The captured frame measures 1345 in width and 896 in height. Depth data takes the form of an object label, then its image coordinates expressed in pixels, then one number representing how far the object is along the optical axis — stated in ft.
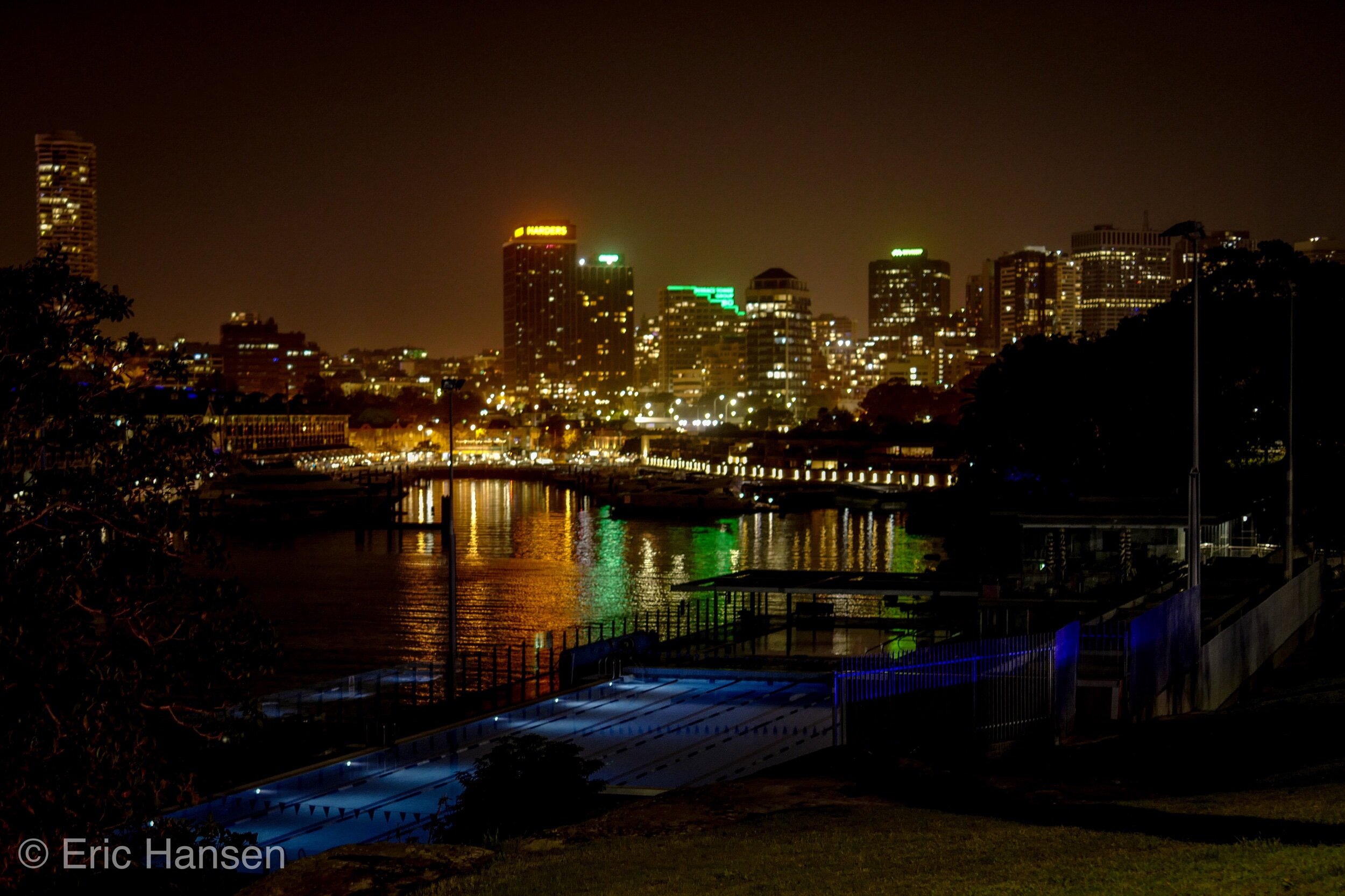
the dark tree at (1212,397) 161.17
